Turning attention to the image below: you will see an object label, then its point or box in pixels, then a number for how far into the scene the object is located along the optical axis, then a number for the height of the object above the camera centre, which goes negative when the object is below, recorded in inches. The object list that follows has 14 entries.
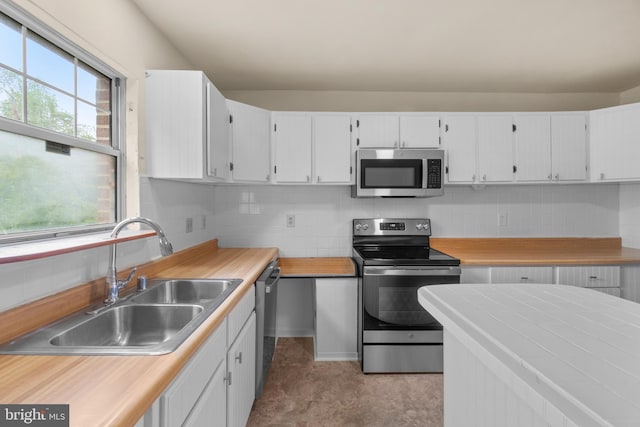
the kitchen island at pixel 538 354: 22.7 -12.9
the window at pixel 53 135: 46.8 +12.9
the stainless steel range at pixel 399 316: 99.6 -32.5
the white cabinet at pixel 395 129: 114.3 +28.8
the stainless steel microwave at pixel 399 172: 110.3 +13.3
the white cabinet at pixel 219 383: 35.7 -24.8
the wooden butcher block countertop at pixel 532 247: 113.6 -14.0
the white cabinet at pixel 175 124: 77.7 +21.1
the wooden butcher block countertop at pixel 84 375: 27.7 -16.5
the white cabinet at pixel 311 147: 113.1 +22.3
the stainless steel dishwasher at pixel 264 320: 80.1 -28.4
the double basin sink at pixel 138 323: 38.6 -16.9
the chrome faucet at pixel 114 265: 53.7 -9.5
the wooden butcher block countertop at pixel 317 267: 106.2 -19.5
